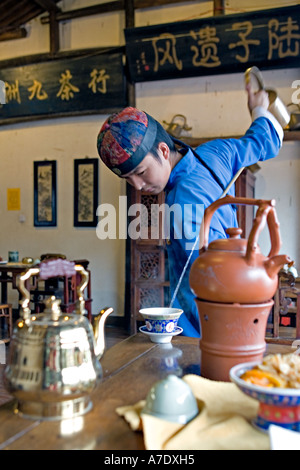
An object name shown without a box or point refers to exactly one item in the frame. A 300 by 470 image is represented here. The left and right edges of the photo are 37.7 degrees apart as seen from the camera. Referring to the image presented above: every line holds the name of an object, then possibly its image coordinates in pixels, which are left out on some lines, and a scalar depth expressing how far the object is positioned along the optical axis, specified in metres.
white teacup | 1.43
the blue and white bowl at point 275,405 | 0.72
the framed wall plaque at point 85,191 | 5.49
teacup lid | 0.78
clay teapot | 0.98
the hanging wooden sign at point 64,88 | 5.26
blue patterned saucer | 1.43
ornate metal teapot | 0.82
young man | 1.43
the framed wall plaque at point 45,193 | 5.76
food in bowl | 0.80
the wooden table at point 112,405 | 0.74
